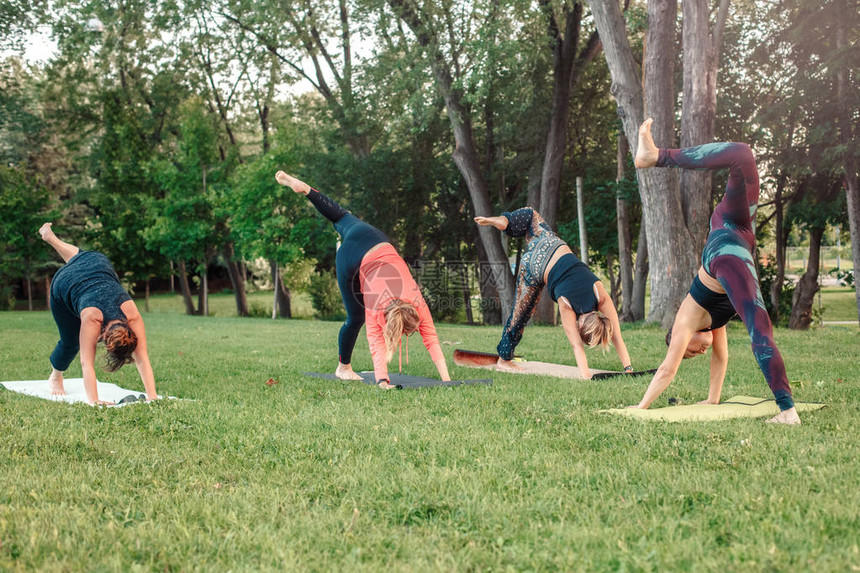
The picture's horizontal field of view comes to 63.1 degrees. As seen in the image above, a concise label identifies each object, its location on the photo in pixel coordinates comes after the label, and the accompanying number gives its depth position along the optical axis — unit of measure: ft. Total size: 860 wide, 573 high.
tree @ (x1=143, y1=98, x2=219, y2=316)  93.61
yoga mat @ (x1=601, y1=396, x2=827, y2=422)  17.98
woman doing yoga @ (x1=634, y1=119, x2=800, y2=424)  16.57
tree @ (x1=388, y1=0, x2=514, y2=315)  64.49
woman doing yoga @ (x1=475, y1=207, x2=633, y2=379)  25.73
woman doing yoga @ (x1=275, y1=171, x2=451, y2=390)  24.06
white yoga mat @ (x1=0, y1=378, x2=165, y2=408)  24.75
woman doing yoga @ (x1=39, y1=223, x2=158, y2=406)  21.83
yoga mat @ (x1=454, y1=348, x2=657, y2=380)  27.30
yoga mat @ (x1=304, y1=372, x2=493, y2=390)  25.61
